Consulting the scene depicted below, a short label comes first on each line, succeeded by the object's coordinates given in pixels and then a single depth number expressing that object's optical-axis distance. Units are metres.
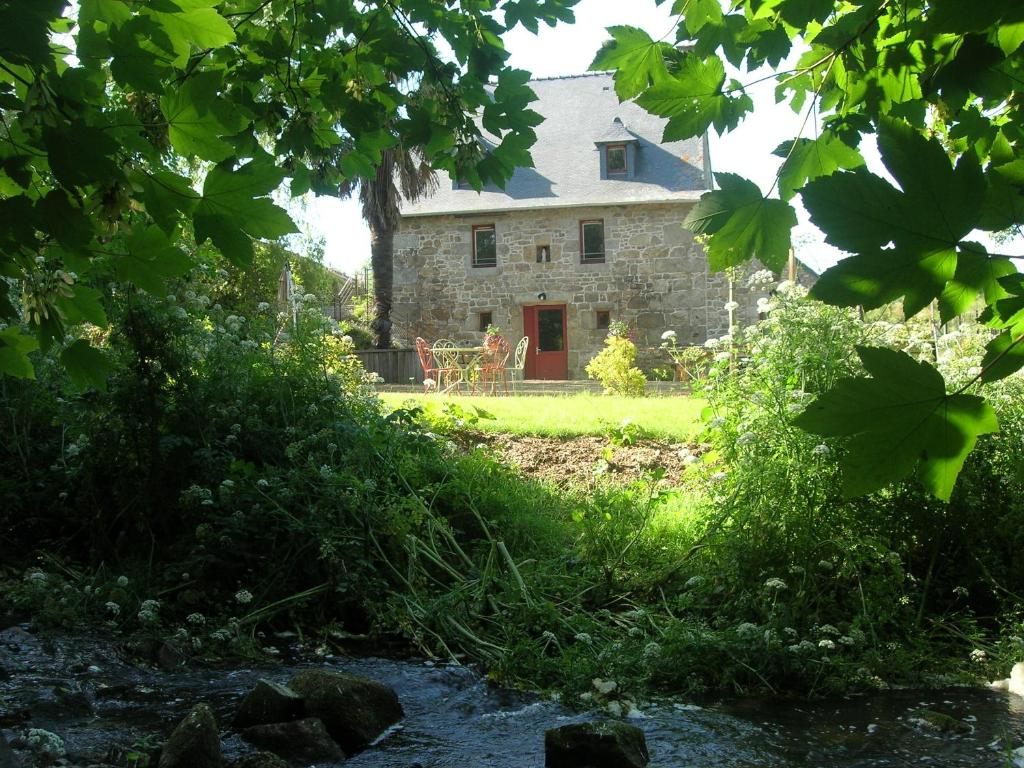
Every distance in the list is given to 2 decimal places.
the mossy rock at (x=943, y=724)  3.73
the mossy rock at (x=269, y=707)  3.73
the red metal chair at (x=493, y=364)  16.84
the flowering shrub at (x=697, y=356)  6.13
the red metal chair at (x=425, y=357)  17.80
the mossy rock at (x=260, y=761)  3.20
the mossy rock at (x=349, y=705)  3.71
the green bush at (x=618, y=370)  16.06
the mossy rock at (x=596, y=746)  3.32
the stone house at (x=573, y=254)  25.06
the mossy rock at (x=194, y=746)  3.17
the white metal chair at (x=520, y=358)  19.25
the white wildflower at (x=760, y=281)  5.07
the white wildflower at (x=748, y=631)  4.28
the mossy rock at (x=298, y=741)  3.50
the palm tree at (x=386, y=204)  23.80
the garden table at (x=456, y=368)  16.12
